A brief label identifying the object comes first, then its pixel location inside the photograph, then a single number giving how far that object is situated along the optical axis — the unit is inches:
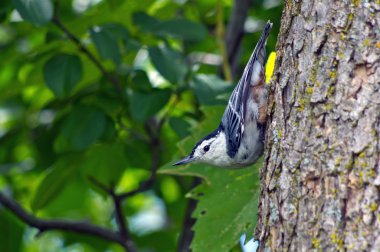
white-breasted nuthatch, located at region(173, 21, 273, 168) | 279.4
